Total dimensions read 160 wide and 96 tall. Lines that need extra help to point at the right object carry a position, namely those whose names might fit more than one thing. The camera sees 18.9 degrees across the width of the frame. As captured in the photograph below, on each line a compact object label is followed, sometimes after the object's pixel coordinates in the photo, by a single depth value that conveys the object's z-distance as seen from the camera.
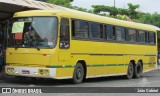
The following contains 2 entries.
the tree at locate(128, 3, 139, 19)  63.78
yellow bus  17.47
